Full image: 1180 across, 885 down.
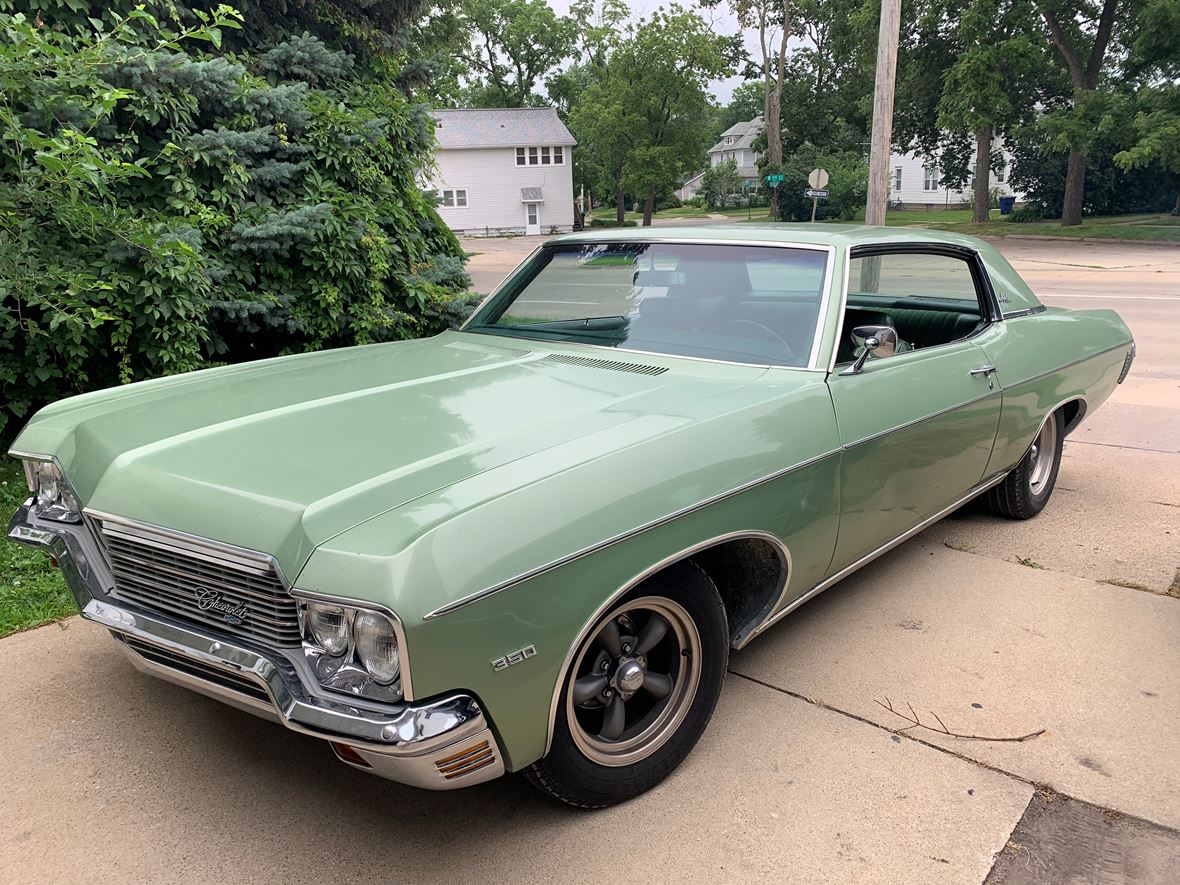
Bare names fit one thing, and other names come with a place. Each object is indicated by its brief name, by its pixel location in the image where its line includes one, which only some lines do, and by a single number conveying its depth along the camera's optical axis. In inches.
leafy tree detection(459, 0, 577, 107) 2230.6
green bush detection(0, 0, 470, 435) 178.1
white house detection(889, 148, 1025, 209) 2087.8
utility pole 414.0
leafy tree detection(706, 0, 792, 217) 1742.1
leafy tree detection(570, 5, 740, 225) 1641.2
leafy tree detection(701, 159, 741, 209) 2586.1
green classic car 78.7
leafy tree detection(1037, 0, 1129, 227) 1071.6
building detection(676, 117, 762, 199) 3143.2
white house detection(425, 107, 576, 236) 1920.5
